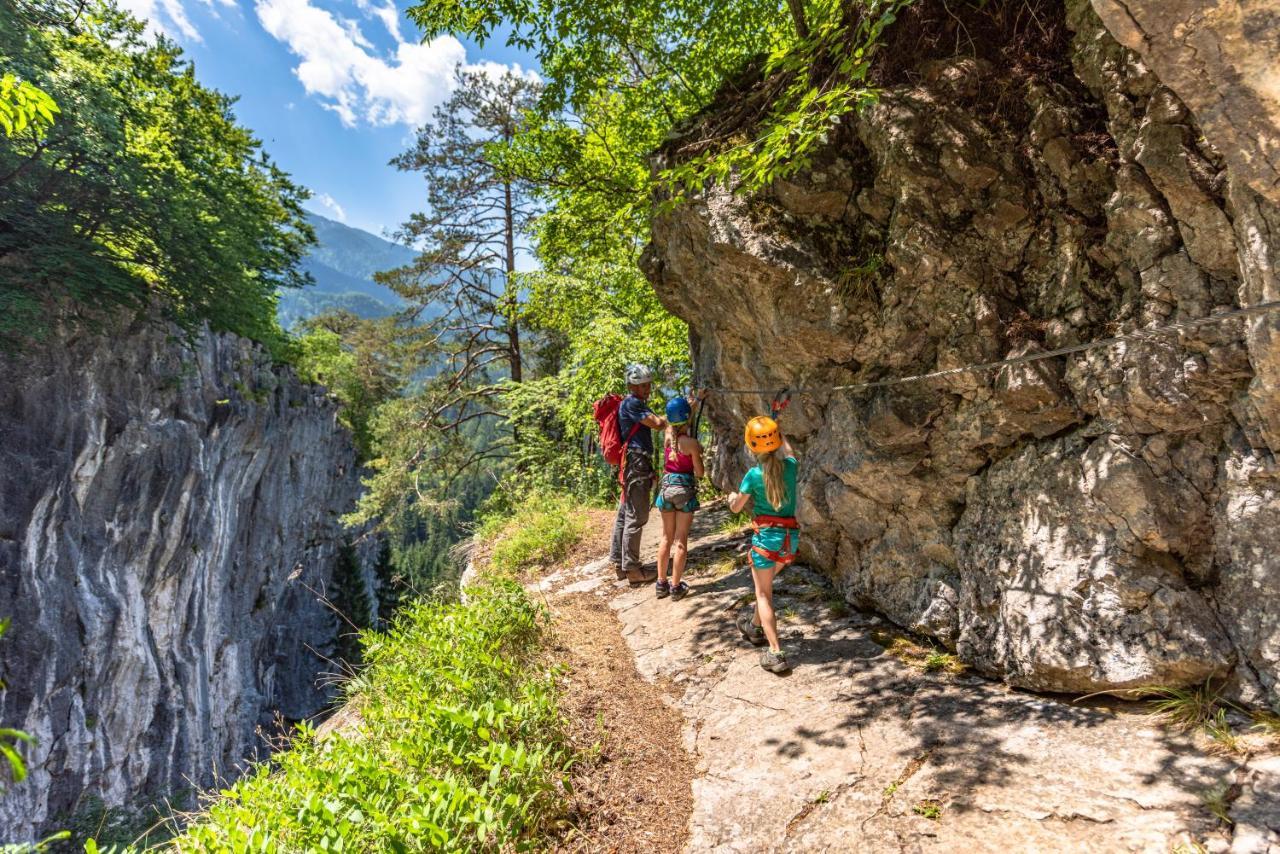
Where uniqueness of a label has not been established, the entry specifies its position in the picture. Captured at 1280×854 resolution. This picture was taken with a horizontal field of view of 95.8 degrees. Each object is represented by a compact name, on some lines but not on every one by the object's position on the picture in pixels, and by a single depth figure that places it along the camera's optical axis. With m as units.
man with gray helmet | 6.33
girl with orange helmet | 4.47
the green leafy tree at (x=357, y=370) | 32.03
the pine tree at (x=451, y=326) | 16.52
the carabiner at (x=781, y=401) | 5.63
